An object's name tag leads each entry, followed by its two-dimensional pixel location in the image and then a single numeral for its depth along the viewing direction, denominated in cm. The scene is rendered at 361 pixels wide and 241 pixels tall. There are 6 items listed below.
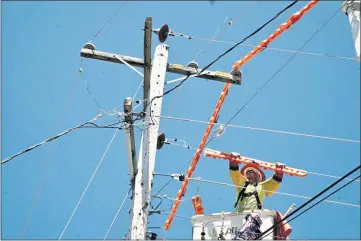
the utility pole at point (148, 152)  1413
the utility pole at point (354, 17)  1026
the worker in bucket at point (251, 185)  1739
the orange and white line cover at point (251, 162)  1798
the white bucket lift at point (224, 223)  1516
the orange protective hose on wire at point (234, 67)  2286
